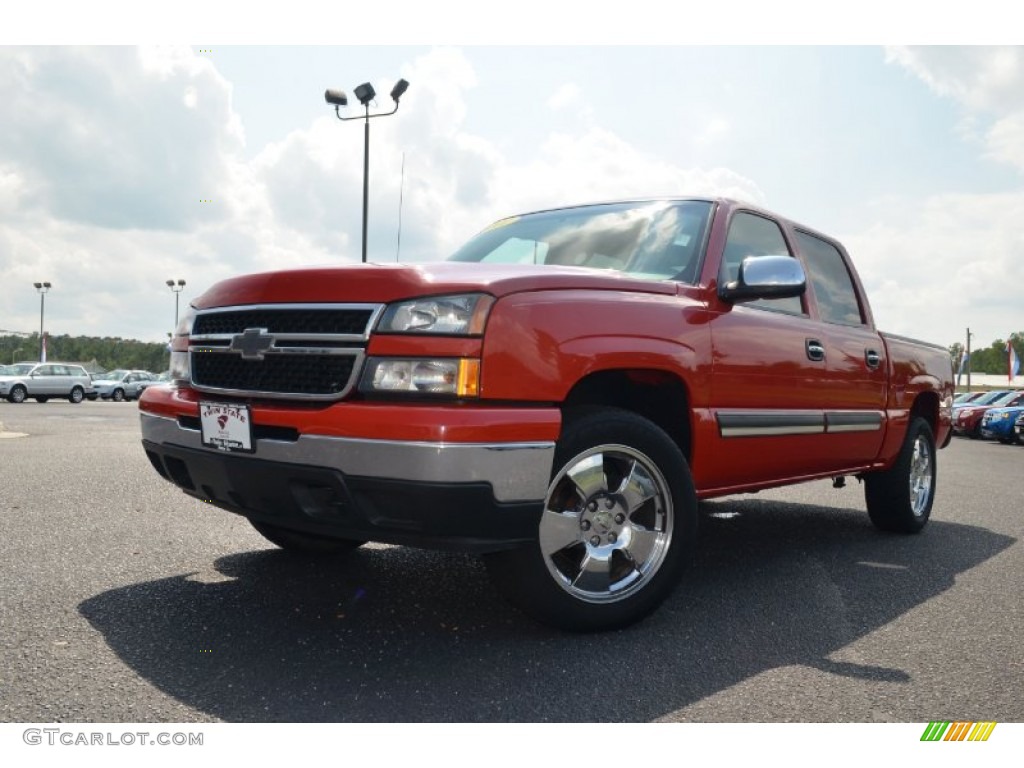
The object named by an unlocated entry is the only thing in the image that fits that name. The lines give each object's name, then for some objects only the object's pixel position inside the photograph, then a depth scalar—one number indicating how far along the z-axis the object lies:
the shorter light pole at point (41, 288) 64.38
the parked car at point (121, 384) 39.06
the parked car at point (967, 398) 27.19
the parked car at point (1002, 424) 21.16
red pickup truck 2.71
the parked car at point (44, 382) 32.12
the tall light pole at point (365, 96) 14.20
